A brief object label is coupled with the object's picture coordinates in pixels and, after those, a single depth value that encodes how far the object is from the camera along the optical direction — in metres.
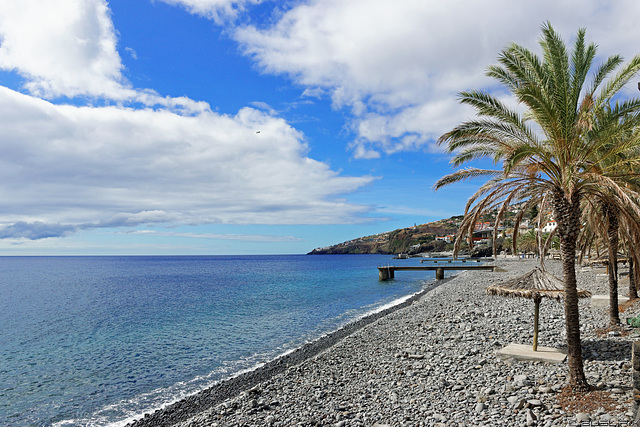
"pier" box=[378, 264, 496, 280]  57.31
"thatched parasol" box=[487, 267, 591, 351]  10.46
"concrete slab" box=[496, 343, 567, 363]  10.24
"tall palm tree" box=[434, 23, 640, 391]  8.34
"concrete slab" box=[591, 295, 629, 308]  17.26
